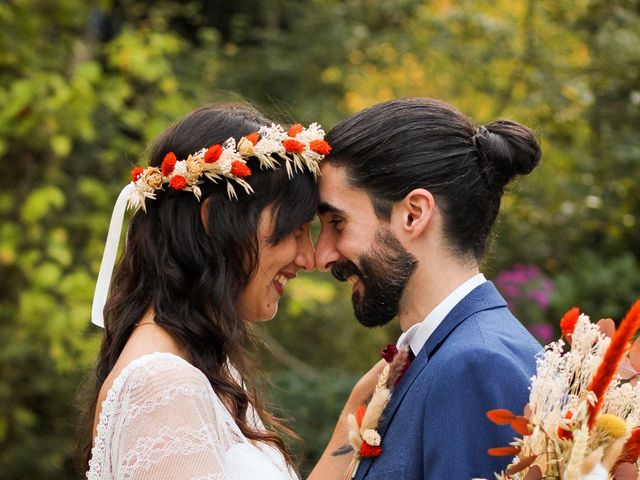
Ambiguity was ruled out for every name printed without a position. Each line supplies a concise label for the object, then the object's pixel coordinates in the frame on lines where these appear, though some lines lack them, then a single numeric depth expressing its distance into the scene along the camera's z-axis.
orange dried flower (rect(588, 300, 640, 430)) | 1.96
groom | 2.70
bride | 2.80
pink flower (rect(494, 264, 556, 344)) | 8.12
